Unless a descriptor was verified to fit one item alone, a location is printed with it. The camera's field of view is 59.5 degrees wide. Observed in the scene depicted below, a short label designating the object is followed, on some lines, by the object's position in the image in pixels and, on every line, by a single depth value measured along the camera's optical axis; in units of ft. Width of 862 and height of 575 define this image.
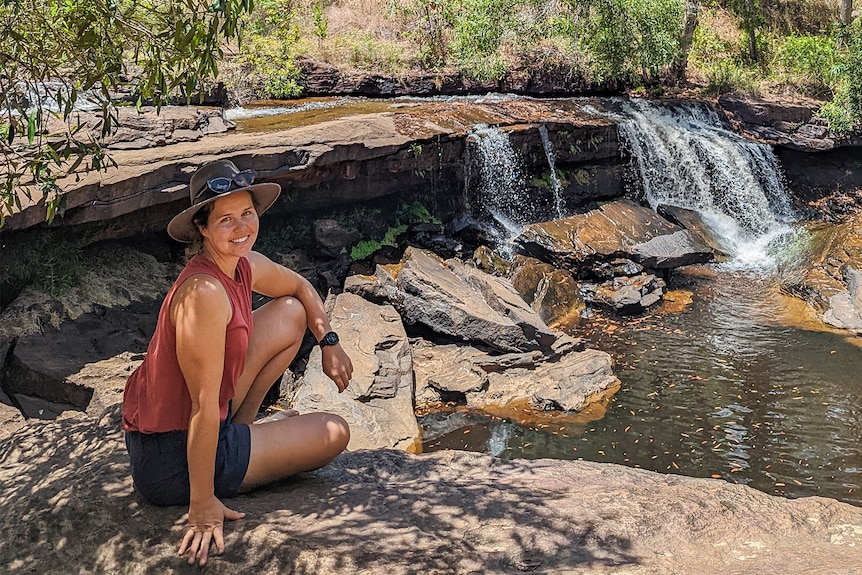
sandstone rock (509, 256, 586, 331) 30.71
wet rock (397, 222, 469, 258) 33.35
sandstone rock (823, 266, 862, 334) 29.09
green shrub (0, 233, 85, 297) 23.63
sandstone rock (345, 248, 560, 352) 26.55
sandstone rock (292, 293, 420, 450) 21.71
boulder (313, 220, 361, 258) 30.40
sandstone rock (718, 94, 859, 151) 43.83
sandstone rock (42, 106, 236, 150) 26.86
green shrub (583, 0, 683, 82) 49.08
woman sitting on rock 8.72
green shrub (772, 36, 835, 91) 50.72
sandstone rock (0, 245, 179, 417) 20.80
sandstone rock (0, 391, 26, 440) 17.52
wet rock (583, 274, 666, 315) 30.94
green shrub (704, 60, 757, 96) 50.84
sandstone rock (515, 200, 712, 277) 33.37
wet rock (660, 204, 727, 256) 37.76
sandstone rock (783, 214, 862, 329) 30.55
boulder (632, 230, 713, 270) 33.30
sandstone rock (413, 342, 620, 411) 24.00
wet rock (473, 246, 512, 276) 32.96
